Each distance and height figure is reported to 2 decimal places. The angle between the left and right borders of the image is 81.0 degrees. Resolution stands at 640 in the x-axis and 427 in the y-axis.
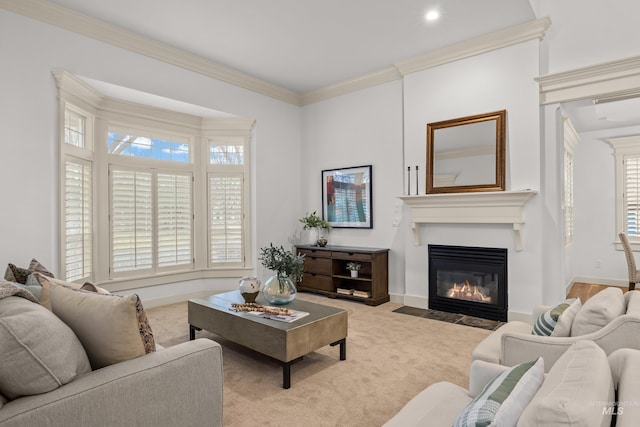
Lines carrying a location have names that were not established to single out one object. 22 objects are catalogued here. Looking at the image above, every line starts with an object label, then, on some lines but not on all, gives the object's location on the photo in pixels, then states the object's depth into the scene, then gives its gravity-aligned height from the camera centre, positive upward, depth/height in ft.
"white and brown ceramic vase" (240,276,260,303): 10.75 -2.09
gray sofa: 4.04 -1.92
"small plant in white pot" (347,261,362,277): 16.69 -2.33
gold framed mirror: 13.65 +2.36
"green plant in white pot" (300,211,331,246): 18.90 -0.50
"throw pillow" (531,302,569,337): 6.46 -1.89
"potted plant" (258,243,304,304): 10.39 -1.79
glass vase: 10.37 -2.07
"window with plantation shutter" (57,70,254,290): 13.19 +1.08
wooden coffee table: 8.49 -2.79
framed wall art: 17.71 +0.93
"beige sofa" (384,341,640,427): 2.64 -1.48
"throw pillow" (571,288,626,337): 5.85 -1.60
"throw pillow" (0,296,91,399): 4.02 -1.50
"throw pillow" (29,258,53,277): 8.31 -1.14
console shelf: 16.17 -2.64
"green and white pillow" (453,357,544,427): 3.22 -1.72
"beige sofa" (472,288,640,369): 5.34 -1.81
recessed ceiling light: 12.21 +6.63
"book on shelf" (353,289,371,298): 16.31 -3.44
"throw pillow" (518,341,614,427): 2.58 -1.42
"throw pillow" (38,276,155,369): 4.95 -1.45
